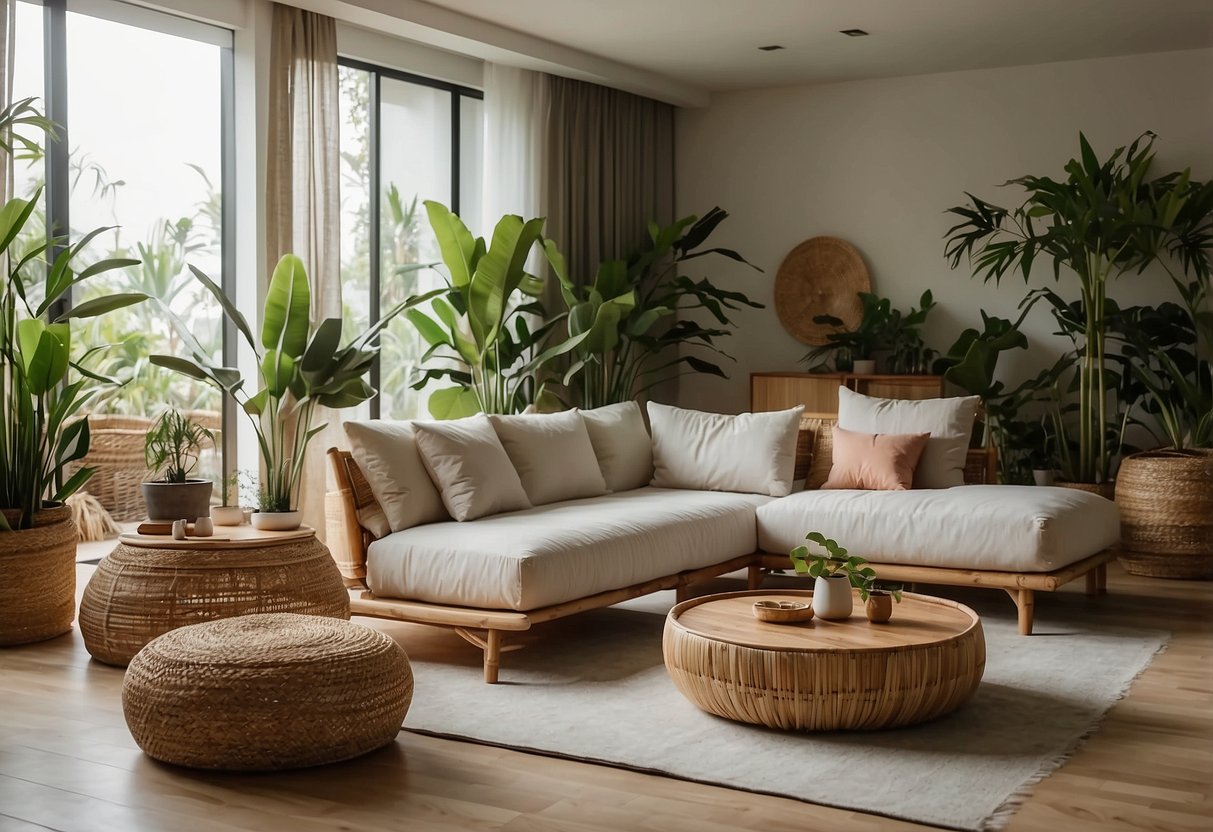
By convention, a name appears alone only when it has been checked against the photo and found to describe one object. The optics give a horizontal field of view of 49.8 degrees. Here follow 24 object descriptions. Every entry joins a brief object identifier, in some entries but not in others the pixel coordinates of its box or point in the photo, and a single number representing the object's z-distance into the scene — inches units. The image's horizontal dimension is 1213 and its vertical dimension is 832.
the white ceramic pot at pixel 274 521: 179.5
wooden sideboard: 285.3
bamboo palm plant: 246.4
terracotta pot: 148.6
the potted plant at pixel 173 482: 181.3
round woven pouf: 124.0
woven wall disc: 310.3
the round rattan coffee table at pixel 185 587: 166.2
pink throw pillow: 216.1
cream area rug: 121.4
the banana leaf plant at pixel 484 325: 247.3
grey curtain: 292.7
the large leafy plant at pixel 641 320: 266.8
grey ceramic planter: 181.2
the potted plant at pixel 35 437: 178.2
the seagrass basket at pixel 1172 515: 234.7
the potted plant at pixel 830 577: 149.9
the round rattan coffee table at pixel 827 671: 134.9
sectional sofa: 165.9
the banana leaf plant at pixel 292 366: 189.3
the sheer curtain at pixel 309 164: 225.6
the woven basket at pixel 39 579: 178.4
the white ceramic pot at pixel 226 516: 185.2
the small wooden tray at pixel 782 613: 149.6
